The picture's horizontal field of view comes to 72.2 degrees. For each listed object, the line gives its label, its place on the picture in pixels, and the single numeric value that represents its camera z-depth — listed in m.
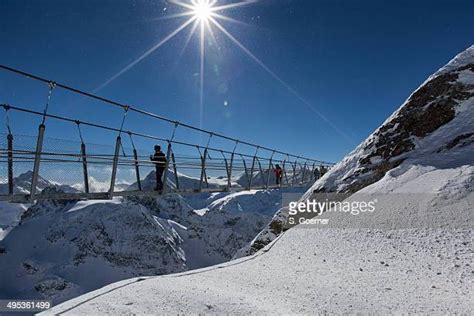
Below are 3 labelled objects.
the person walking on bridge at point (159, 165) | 10.25
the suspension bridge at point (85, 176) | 6.15
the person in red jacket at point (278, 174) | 20.09
